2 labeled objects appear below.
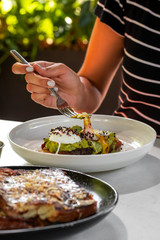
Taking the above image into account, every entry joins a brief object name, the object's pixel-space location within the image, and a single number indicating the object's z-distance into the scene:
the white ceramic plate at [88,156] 0.91
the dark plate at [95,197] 0.59
